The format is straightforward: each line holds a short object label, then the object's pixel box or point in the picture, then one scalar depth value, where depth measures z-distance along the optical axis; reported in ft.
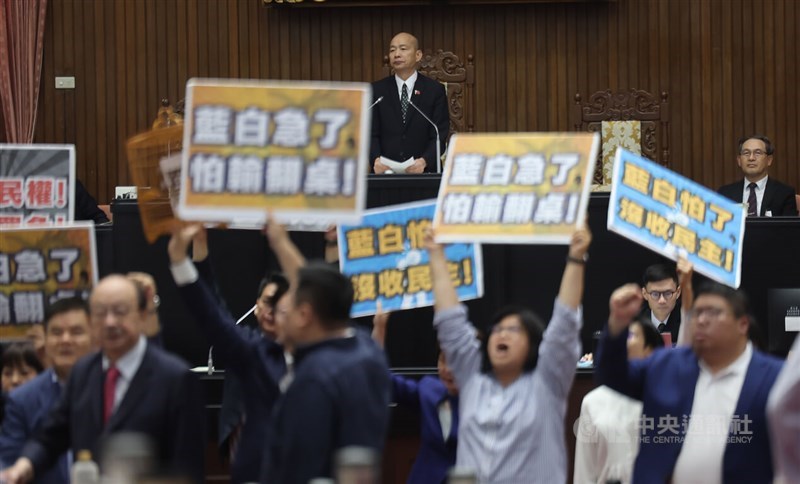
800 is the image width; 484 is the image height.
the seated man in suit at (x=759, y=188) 57.98
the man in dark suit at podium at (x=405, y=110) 57.36
